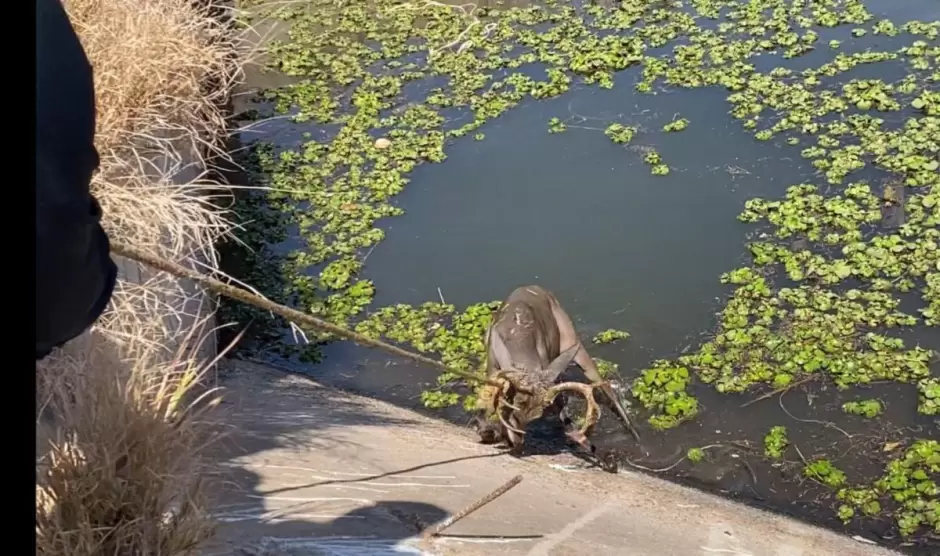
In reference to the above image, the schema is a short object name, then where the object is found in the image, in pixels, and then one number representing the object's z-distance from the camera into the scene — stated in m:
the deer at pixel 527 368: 6.12
